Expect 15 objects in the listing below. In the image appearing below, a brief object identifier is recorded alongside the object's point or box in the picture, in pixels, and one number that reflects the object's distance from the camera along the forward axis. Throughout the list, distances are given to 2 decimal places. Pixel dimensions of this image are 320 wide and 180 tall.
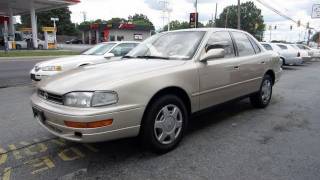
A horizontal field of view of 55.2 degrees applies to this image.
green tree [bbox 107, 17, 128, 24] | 104.74
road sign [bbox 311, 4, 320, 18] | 29.40
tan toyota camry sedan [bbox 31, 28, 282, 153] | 3.20
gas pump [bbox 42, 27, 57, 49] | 34.02
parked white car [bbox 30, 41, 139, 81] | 7.68
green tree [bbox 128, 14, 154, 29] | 118.51
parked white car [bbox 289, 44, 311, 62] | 17.69
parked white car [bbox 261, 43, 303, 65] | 16.73
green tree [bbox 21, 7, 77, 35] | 74.81
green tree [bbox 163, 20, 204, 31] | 96.53
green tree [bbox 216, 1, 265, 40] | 87.12
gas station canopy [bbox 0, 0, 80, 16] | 30.30
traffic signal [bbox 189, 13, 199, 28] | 25.42
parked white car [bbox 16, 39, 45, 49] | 32.28
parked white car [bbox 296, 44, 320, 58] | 21.32
